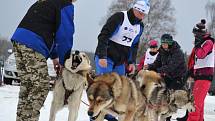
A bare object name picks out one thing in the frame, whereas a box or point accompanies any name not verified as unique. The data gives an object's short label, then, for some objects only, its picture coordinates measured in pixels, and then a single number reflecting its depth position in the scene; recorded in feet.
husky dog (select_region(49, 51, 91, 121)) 28.50
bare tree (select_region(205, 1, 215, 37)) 219.41
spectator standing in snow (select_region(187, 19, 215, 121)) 33.67
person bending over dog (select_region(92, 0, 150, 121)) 26.59
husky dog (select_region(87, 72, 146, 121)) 21.33
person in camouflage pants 20.58
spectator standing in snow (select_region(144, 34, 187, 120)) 32.99
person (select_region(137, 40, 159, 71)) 47.28
